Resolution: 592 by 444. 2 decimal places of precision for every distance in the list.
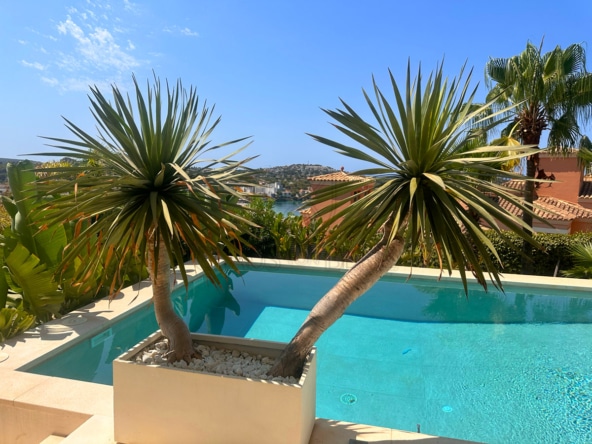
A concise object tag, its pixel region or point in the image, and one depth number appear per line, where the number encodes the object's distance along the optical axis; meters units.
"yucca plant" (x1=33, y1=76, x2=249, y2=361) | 2.69
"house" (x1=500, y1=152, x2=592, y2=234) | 17.80
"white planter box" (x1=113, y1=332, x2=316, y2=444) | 2.68
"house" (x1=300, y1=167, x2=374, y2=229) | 15.68
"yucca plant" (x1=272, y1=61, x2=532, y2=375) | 2.55
